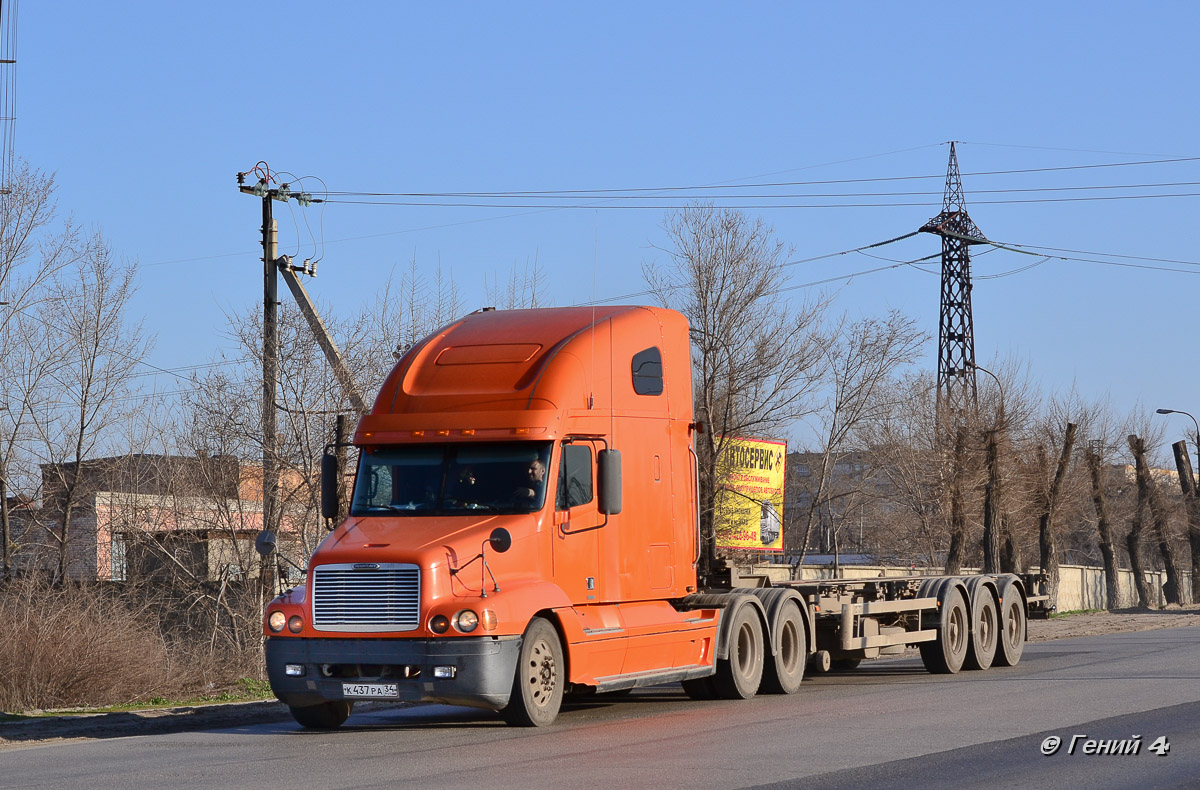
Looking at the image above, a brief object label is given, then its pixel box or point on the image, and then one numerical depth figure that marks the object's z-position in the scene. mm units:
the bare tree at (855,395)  38656
